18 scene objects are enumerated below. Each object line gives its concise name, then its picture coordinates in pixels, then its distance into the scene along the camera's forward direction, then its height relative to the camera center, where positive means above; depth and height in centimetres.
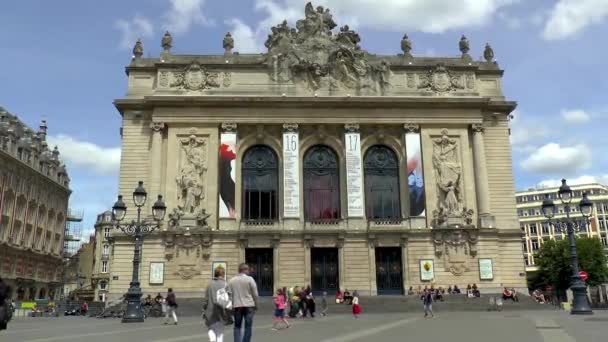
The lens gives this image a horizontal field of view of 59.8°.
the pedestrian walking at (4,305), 923 -31
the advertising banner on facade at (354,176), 3672 +736
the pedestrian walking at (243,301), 962 -30
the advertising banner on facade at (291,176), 3641 +739
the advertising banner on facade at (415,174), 3691 +752
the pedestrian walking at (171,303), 2136 -72
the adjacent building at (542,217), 8806 +1097
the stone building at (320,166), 3566 +830
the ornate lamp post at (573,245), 2198 +145
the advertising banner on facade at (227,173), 3631 +759
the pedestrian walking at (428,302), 2523 -96
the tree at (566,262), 5678 +192
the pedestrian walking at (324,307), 2819 -128
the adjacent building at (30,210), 5422 +865
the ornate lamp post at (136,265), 2183 +86
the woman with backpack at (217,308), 920 -40
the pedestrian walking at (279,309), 1858 -89
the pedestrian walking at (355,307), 2516 -115
